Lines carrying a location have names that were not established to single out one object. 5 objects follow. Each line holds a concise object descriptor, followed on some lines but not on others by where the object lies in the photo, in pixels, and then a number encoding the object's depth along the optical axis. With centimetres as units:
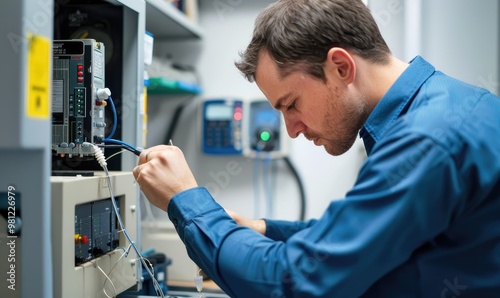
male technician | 83
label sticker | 83
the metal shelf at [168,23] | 194
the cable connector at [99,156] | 116
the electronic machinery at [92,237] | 100
